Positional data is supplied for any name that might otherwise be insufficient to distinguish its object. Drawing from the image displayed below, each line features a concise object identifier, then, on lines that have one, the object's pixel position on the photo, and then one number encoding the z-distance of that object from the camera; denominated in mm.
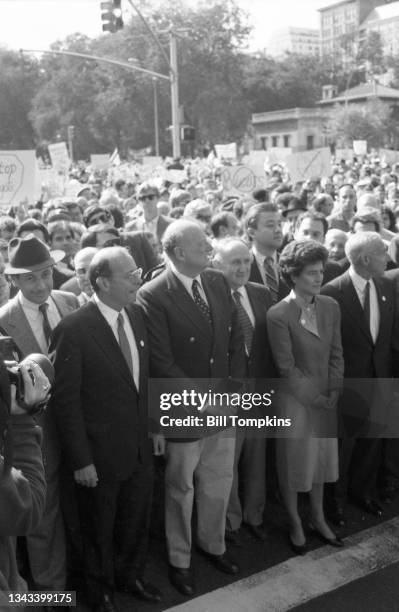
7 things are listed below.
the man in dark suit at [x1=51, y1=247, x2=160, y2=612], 3498
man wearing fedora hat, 3645
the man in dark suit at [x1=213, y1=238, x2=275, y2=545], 4305
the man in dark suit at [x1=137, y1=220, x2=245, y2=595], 3857
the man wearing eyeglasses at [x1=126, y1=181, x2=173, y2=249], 7805
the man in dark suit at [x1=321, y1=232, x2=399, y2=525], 4512
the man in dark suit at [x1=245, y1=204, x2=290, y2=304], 5027
